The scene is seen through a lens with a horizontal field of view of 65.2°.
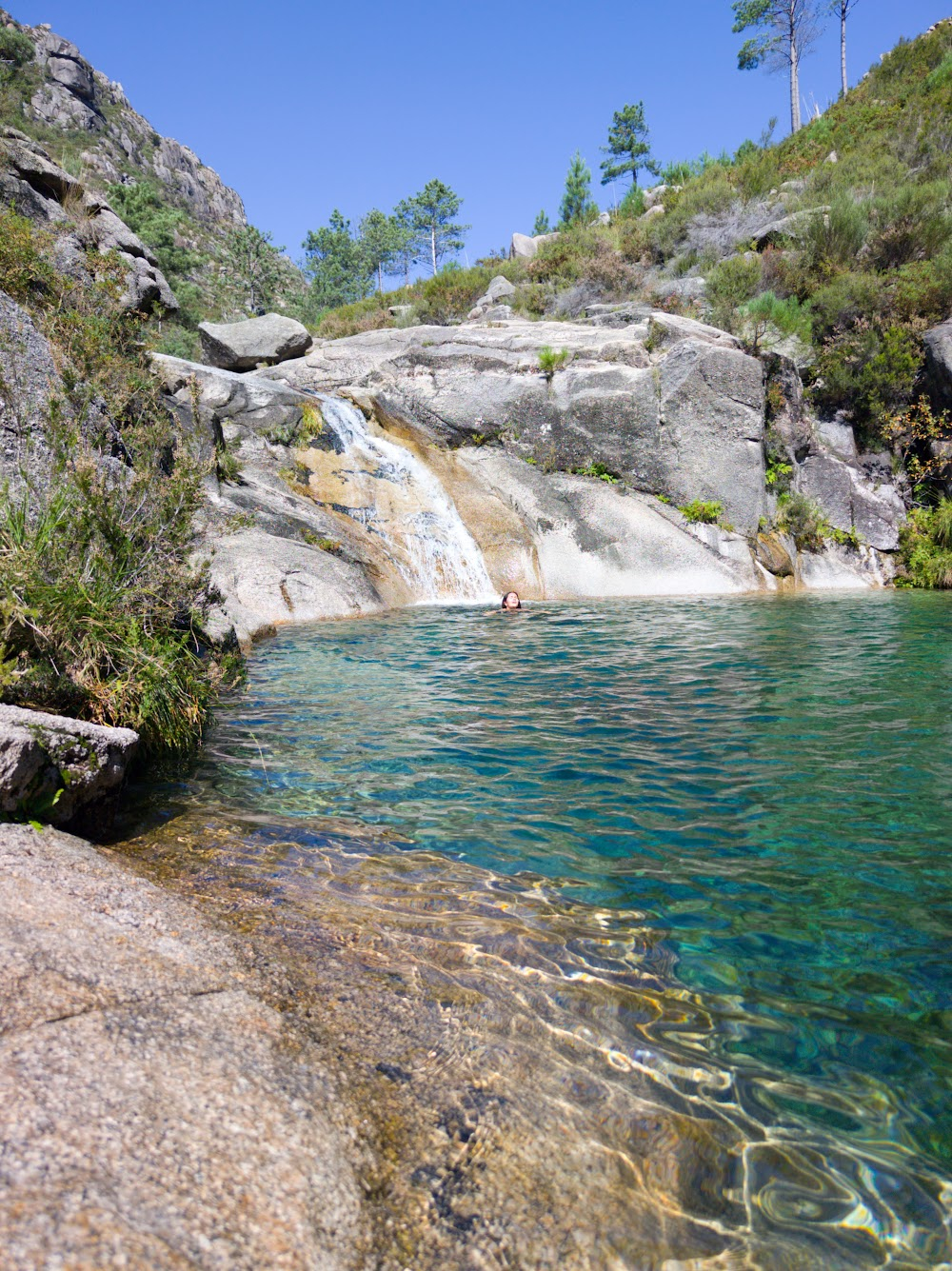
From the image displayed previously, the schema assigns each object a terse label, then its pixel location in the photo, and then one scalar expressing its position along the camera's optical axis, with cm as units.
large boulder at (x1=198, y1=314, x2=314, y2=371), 2158
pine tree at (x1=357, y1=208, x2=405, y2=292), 5747
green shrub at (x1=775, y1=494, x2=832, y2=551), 1780
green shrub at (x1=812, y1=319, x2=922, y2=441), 1864
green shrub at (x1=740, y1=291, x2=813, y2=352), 1948
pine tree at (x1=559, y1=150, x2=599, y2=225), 3794
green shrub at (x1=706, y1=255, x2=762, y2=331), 2077
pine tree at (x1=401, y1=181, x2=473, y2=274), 5391
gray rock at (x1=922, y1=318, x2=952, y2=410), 1773
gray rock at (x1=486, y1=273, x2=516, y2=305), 2675
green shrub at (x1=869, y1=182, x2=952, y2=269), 2075
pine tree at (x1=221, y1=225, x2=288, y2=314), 4969
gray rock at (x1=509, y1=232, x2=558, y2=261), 3675
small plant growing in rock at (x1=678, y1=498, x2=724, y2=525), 1750
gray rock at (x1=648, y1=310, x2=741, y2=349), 1872
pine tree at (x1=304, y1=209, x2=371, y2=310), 6025
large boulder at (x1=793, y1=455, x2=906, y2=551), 1822
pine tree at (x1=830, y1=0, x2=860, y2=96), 3544
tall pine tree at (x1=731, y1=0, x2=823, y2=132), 3676
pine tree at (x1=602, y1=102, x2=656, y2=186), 4472
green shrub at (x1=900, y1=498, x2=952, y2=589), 1681
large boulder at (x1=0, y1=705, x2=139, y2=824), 344
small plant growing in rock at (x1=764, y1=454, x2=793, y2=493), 1841
